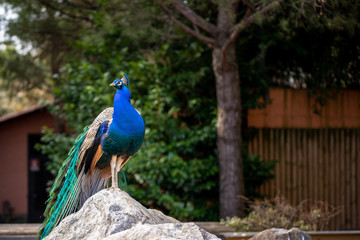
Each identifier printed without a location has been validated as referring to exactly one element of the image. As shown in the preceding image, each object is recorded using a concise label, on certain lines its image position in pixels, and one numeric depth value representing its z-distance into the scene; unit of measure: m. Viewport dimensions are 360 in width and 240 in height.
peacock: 8.12
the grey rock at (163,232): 6.70
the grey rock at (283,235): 9.18
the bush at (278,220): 12.55
